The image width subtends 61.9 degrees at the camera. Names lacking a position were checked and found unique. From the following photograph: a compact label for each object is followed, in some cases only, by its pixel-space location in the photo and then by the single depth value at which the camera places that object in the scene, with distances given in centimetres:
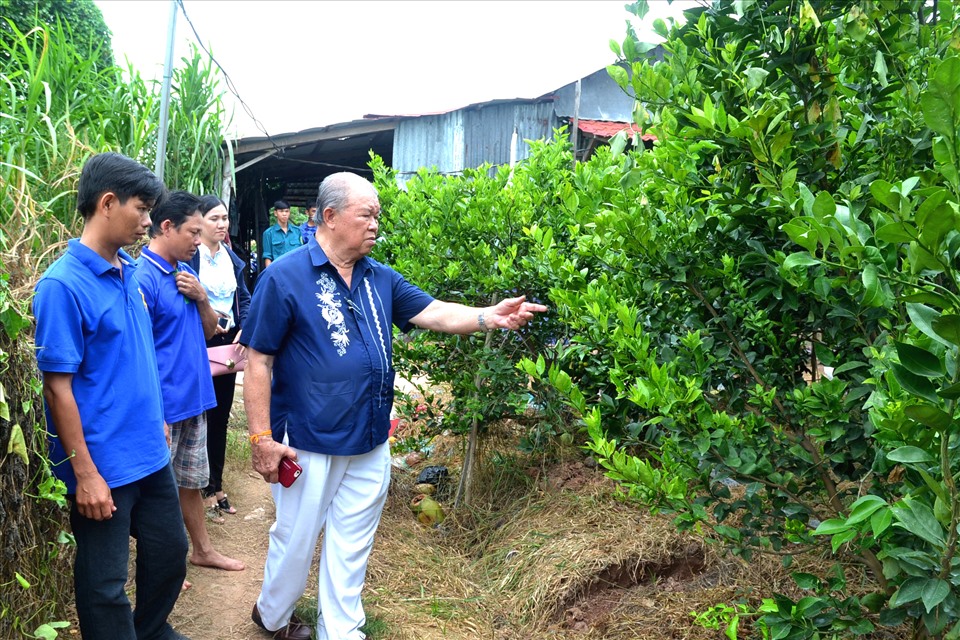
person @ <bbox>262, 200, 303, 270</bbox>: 1112
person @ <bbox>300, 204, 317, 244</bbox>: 1017
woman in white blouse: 471
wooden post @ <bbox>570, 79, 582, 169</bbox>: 1099
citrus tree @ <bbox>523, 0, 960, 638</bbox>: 225
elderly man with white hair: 335
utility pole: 531
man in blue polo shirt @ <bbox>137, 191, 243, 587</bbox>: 386
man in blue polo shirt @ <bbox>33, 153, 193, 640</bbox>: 259
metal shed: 1253
